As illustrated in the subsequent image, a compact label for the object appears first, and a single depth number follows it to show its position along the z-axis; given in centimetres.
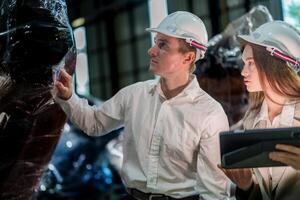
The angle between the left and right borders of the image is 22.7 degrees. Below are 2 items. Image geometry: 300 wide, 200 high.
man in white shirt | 312
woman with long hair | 300
